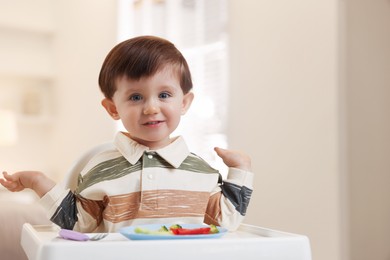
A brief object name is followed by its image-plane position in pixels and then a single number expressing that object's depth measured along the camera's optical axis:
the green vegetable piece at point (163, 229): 0.90
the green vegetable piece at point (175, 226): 0.90
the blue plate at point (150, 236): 0.82
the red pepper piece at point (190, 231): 0.87
